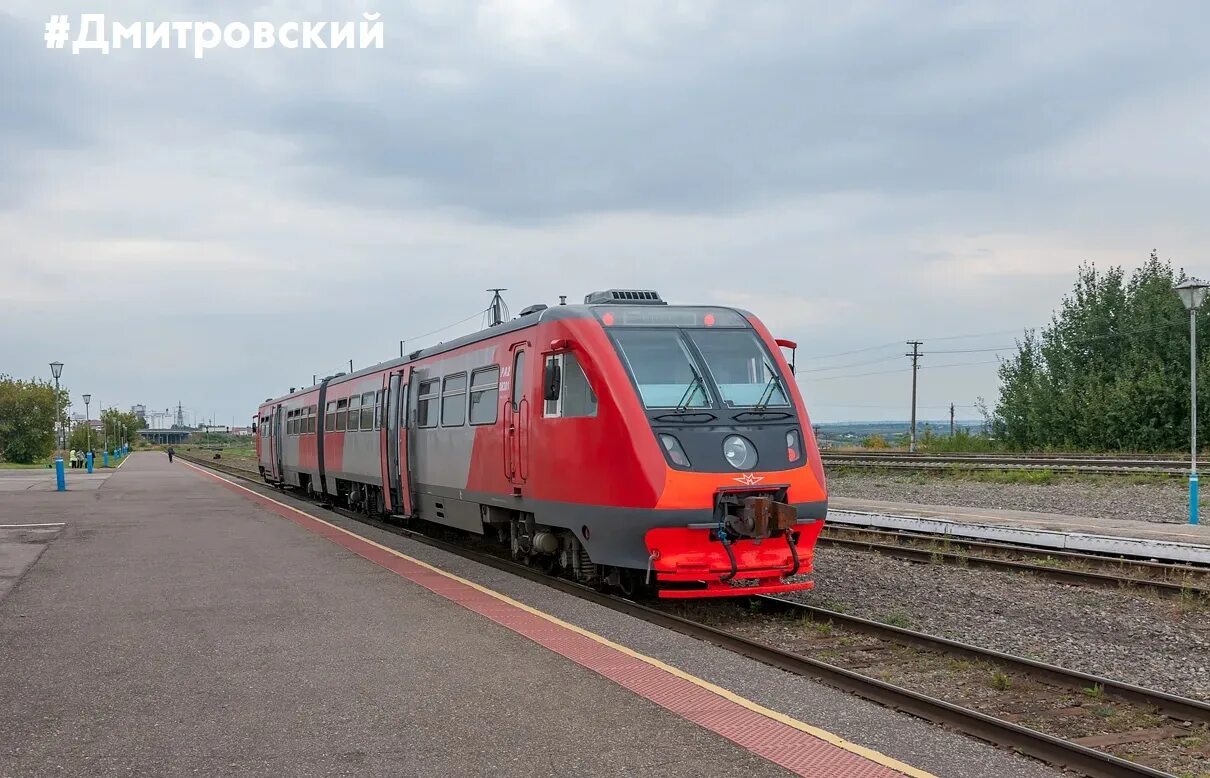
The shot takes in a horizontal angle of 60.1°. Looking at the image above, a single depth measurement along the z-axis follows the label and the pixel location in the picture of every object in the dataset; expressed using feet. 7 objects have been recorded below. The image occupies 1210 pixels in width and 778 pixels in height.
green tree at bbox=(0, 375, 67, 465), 259.19
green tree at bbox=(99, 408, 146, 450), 458.29
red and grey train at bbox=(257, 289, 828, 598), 30.91
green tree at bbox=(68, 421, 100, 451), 369.14
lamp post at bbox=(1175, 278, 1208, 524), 58.18
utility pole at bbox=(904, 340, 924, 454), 197.88
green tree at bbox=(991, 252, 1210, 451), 116.37
